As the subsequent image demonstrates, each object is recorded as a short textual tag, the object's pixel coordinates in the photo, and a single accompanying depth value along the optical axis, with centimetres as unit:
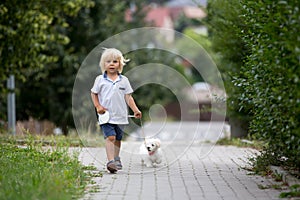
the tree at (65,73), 2673
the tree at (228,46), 1425
